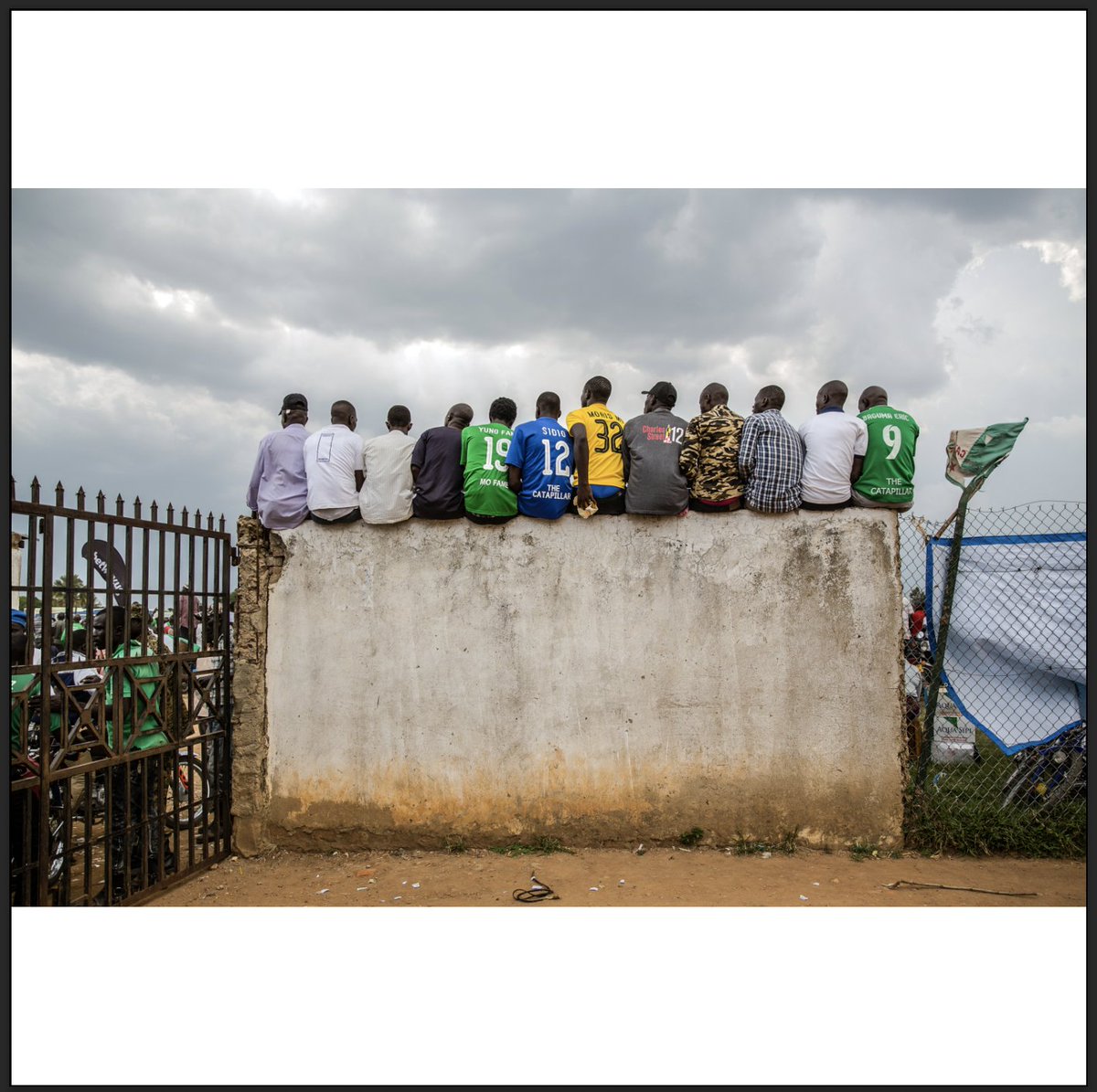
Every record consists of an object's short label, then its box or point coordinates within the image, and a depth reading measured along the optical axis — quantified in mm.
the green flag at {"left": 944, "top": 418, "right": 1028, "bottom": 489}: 5332
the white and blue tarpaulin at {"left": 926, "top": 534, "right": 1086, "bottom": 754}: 5246
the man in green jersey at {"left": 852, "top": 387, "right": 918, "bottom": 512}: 5246
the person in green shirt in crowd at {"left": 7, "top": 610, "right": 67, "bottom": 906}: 3754
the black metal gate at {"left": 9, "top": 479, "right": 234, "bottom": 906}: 3824
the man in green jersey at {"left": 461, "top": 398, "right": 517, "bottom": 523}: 5285
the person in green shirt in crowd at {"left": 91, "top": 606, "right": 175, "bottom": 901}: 4387
